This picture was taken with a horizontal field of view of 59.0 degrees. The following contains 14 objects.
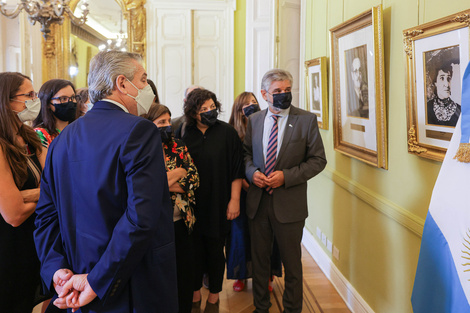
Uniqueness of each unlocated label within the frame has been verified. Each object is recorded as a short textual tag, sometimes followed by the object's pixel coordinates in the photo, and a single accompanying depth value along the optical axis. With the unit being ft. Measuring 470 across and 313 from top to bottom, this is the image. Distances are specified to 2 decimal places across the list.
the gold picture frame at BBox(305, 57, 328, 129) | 13.26
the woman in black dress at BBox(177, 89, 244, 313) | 10.06
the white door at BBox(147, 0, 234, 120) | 25.20
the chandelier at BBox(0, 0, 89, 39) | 17.56
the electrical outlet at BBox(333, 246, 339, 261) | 12.51
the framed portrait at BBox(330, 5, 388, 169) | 8.96
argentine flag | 4.88
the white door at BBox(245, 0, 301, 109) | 17.94
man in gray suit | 9.93
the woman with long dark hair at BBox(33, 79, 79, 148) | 9.53
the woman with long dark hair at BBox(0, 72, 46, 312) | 6.99
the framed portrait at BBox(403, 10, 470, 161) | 6.29
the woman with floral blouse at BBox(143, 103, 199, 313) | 8.64
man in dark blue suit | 5.07
